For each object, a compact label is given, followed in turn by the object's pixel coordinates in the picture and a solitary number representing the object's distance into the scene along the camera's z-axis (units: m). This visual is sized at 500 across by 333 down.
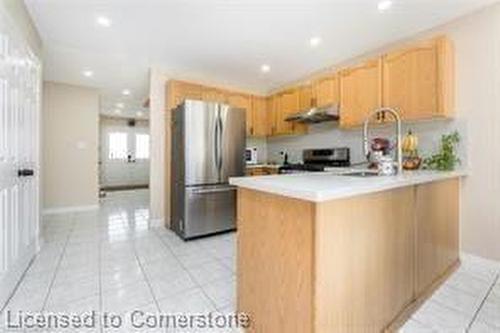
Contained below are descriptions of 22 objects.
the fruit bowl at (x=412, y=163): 2.88
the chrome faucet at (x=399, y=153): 2.08
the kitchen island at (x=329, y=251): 1.27
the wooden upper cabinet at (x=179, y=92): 4.21
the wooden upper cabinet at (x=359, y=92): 3.32
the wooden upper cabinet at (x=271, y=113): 5.27
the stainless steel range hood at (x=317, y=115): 3.87
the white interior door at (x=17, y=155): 2.00
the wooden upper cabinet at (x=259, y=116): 5.31
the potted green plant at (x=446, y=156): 2.74
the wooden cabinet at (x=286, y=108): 4.74
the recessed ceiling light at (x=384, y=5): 2.59
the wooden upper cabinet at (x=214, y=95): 4.55
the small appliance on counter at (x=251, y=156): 5.28
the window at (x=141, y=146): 9.83
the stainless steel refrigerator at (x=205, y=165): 3.58
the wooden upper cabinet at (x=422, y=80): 2.78
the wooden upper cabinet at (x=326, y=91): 3.92
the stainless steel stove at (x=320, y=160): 4.03
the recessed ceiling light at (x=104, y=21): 2.86
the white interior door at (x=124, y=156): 9.20
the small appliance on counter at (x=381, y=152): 2.02
